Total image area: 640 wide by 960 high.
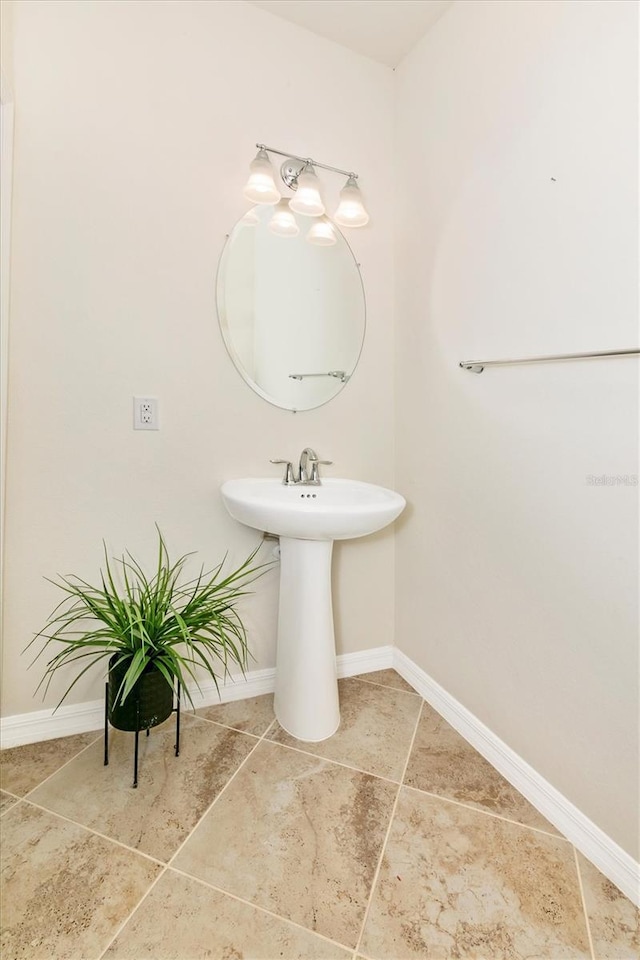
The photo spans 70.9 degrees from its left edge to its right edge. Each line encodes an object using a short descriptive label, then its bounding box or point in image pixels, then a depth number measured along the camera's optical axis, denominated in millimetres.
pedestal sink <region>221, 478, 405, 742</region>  1330
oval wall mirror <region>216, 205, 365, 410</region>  1595
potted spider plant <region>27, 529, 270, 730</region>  1232
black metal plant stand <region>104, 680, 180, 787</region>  1218
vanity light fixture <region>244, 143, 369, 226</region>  1500
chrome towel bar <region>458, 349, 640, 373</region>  976
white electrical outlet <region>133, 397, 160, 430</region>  1476
